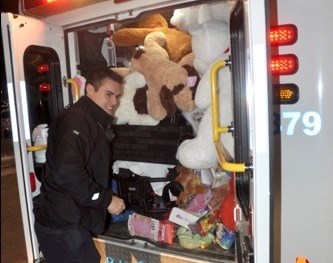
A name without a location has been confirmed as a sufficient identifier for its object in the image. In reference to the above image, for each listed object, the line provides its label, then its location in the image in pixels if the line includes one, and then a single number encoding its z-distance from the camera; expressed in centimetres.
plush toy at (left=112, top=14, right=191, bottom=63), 336
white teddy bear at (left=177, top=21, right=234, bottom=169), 269
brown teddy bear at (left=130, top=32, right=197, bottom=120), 306
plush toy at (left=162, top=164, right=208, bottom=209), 316
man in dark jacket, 217
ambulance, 147
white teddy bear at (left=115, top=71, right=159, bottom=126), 336
